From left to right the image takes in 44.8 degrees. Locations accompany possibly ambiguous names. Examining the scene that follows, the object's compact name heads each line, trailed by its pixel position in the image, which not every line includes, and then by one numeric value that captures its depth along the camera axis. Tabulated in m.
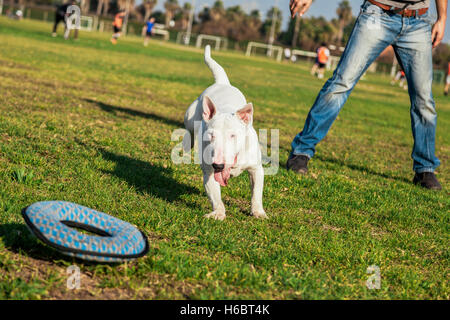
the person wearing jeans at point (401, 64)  6.31
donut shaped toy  2.82
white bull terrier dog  3.85
